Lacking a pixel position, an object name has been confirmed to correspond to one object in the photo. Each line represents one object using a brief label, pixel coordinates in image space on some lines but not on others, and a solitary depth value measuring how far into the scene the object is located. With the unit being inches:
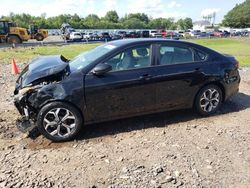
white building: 4096.7
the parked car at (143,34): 1395.5
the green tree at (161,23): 3563.3
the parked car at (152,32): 1483.6
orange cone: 303.3
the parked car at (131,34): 1327.2
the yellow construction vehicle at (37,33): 1073.9
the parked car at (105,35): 1241.7
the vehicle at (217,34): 1788.8
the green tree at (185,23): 4117.6
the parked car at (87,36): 1227.7
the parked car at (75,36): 1191.5
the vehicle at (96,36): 1227.3
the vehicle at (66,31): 1254.0
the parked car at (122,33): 1334.2
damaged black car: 135.6
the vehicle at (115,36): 1289.2
